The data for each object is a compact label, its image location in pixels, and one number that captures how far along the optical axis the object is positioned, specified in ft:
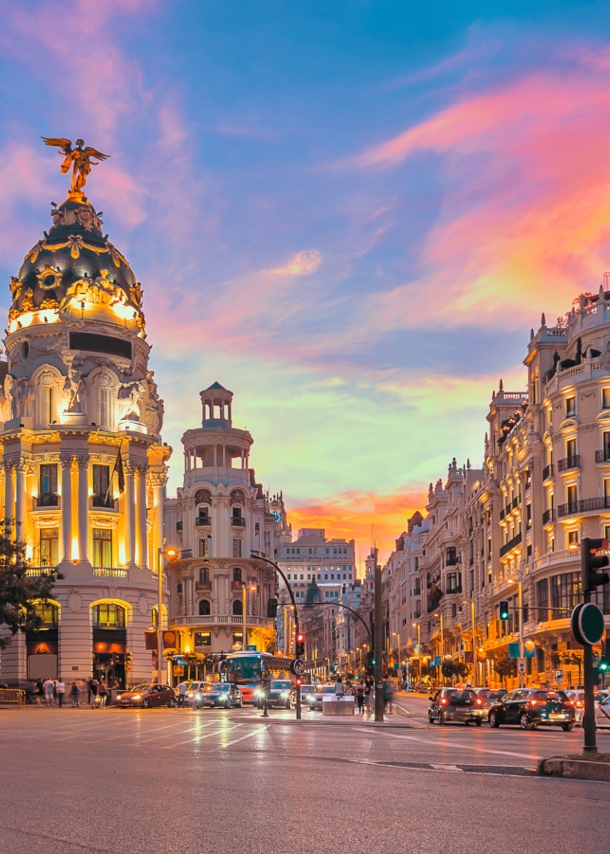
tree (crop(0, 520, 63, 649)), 212.23
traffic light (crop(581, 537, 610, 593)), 57.10
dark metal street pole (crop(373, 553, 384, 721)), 141.59
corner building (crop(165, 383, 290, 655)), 388.78
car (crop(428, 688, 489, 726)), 144.66
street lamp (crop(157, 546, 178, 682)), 211.20
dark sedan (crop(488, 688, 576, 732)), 126.21
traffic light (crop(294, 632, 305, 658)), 173.88
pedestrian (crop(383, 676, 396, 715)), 168.08
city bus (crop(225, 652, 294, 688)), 277.64
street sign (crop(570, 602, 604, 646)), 56.24
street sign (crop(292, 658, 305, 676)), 166.20
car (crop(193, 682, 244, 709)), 211.00
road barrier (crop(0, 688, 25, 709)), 227.20
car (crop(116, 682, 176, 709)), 209.46
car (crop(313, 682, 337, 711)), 220.86
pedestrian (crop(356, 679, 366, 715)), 200.34
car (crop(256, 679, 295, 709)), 216.54
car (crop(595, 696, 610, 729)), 125.55
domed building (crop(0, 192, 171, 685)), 262.47
